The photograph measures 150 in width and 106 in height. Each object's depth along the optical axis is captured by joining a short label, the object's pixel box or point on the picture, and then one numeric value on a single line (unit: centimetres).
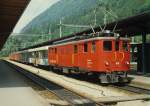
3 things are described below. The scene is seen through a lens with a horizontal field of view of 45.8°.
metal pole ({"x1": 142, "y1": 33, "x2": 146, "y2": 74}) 1257
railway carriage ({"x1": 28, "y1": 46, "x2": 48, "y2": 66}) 1936
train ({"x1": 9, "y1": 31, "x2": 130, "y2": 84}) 969
